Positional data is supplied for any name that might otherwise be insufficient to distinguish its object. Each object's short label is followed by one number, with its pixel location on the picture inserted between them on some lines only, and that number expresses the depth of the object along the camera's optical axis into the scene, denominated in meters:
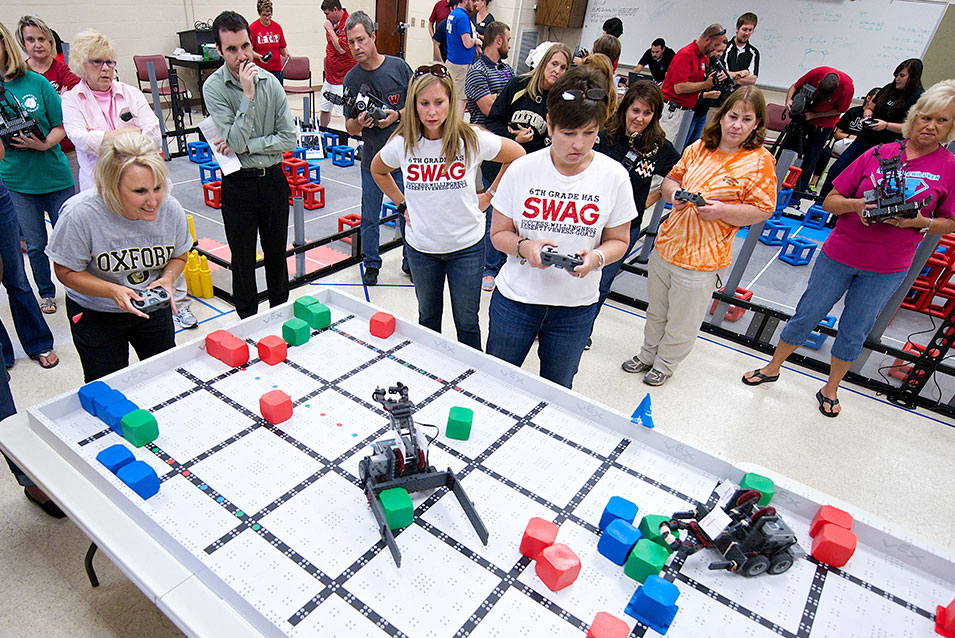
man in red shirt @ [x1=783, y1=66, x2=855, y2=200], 5.25
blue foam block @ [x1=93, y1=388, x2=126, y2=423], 1.46
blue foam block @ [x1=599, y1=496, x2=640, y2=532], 1.30
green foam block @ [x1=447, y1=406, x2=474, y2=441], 1.51
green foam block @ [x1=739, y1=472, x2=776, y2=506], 1.40
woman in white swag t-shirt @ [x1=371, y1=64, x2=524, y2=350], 2.08
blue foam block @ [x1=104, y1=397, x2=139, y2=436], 1.44
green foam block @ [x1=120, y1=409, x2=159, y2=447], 1.39
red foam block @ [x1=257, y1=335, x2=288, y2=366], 1.76
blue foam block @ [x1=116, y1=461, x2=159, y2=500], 1.25
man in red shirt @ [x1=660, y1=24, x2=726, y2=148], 4.71
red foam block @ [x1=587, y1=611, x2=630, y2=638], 1.07
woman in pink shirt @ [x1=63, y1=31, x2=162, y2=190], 2.55
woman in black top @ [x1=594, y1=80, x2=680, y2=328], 2.43
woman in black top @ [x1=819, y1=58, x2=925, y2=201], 4.66
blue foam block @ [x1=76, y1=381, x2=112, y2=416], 1.50
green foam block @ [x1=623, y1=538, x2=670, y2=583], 1.19
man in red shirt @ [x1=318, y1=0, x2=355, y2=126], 5.63
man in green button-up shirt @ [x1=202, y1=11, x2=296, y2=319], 2.38
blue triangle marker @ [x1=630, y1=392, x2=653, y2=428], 1.56
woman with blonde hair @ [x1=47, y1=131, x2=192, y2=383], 1.64
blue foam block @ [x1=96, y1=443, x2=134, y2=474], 1.31
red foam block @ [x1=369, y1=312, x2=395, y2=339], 1.93
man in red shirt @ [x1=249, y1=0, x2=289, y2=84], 5.75
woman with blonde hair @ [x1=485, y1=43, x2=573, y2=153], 2.89
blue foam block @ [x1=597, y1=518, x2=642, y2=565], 1.22
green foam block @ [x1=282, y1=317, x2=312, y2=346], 1.85
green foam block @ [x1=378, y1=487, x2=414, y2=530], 1.24
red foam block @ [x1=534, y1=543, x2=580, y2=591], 1.16
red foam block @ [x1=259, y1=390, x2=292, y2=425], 1.51
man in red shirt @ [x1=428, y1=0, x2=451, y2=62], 5.81
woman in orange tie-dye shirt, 2.33
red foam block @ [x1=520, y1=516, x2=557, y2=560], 1.21
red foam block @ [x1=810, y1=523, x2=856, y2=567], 1.27
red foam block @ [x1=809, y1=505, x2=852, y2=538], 1.34
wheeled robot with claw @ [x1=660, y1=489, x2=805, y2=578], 1.22
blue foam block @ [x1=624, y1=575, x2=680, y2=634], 1.10
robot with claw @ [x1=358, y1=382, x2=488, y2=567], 1.31
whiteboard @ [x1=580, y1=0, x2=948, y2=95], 6.40
